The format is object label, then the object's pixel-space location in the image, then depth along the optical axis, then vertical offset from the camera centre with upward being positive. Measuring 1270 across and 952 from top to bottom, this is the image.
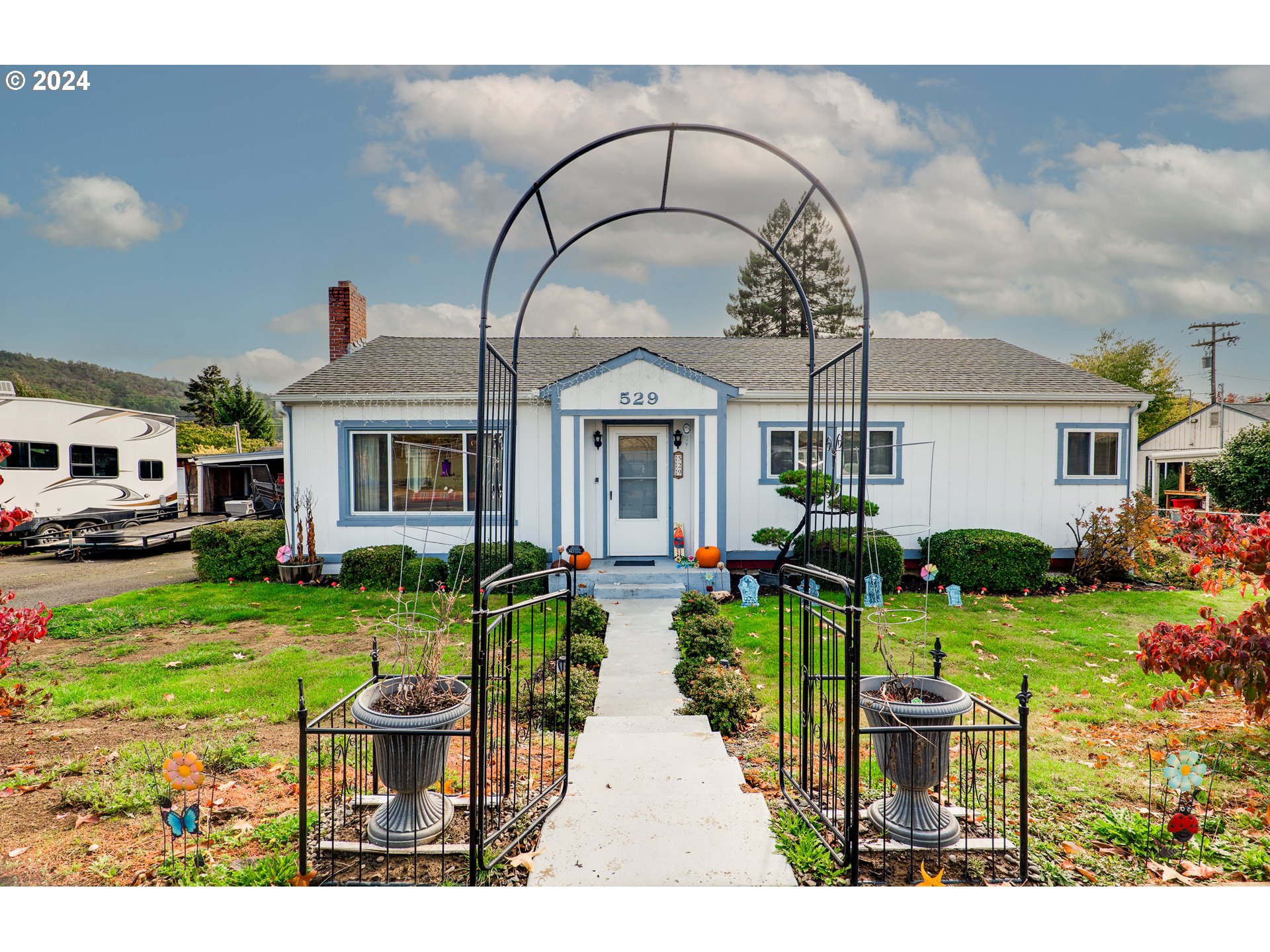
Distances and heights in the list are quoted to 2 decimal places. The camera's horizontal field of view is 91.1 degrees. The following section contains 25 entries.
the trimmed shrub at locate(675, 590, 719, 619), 6.78 -1.56
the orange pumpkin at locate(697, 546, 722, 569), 8.83 -1.31
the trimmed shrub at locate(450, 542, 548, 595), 8.32 -1.31
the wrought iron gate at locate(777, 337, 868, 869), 2.49 -1.27
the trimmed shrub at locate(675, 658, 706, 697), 4.90 -1.67
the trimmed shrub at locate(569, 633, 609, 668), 5.38 -1.64
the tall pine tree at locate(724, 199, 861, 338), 27.52 +7.92
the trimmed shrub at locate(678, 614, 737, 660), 5.48 -1.58
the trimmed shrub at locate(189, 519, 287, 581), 9.43 -1.32
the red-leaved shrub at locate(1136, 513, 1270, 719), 3.02 -0.93
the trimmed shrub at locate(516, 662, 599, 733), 4.21 -1.71
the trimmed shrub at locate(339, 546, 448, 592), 8.90 -1.48
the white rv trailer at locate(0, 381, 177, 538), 11.38 +0.07
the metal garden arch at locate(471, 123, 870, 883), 2.52 -0.59
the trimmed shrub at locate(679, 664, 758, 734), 4.27 -1.68
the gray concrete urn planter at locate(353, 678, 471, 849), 2.60 -1.32
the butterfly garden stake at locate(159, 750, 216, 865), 2.39 -1.25
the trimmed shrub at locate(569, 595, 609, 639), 6.18 -1.56
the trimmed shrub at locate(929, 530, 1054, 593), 8.64 -1.38
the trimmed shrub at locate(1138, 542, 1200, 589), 9.07 -1.59
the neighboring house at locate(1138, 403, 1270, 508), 20.36 +0.65
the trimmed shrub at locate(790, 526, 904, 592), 8.53 -1.30
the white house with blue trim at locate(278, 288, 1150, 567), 9.23 +0.15
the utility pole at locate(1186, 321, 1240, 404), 19.20 +3.92
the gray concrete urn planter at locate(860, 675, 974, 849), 2.65 -1.33
